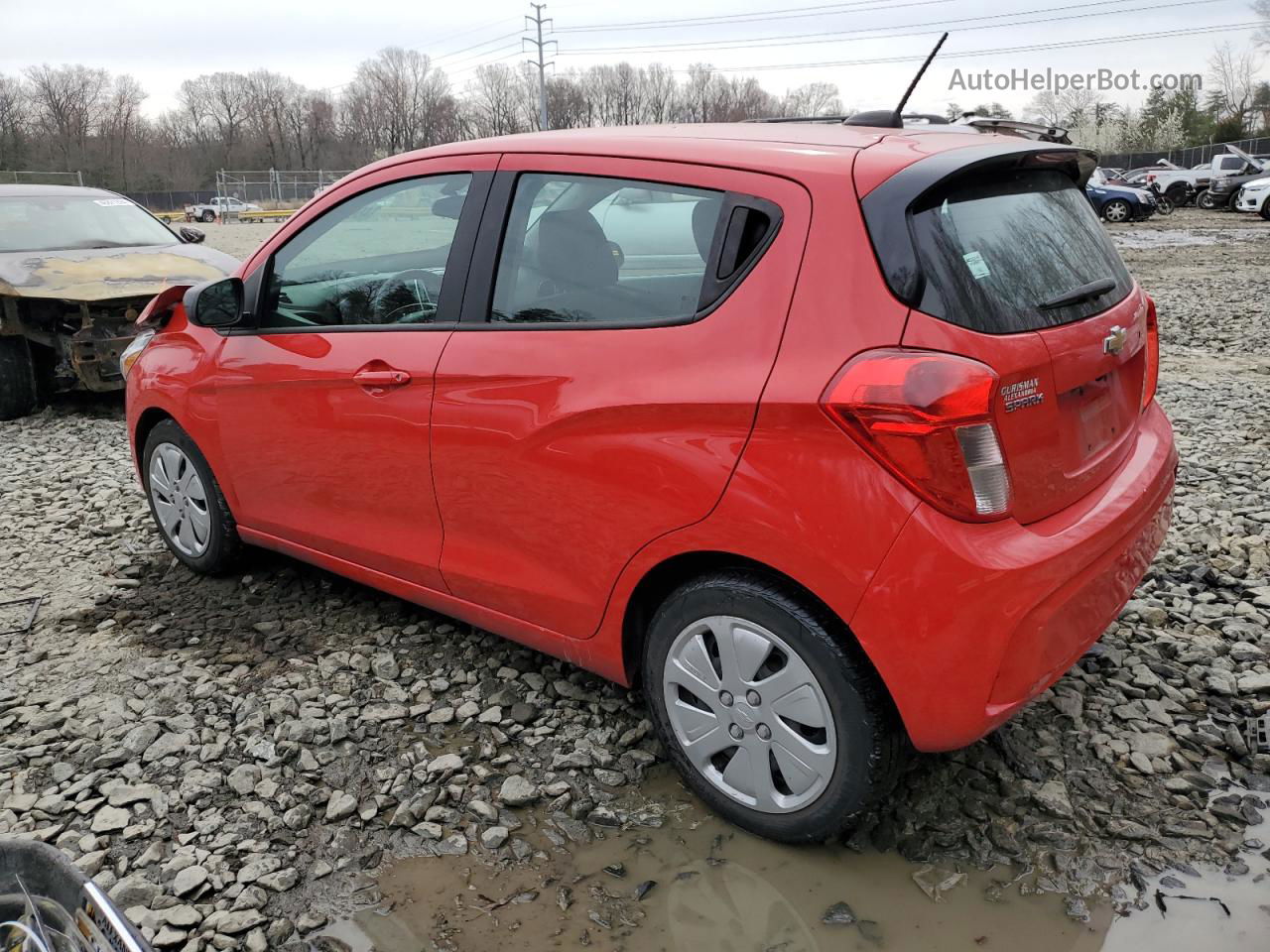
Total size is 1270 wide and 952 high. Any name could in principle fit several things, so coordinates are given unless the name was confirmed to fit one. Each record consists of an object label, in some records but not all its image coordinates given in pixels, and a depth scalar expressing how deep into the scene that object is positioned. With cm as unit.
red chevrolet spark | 224
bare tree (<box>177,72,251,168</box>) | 10681
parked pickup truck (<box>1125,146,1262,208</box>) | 3219
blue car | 2936
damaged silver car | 761
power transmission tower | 7031
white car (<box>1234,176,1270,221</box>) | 2738
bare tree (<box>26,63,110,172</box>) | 8994
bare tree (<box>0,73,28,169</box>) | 7531
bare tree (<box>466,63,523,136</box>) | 10094
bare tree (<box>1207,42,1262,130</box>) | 6810
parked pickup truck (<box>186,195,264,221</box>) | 5472
